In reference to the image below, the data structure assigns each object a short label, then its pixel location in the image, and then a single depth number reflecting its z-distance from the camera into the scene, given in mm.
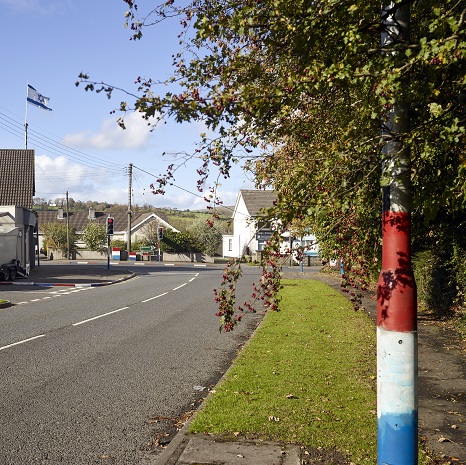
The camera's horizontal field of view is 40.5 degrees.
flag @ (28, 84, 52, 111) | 64575
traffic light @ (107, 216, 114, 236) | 49081
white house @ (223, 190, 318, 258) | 76750
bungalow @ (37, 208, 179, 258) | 94312
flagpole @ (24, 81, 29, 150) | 59594
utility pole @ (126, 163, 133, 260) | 58656
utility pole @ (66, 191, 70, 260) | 73944
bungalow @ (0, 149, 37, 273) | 37938
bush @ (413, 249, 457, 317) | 15336
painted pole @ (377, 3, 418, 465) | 4105
